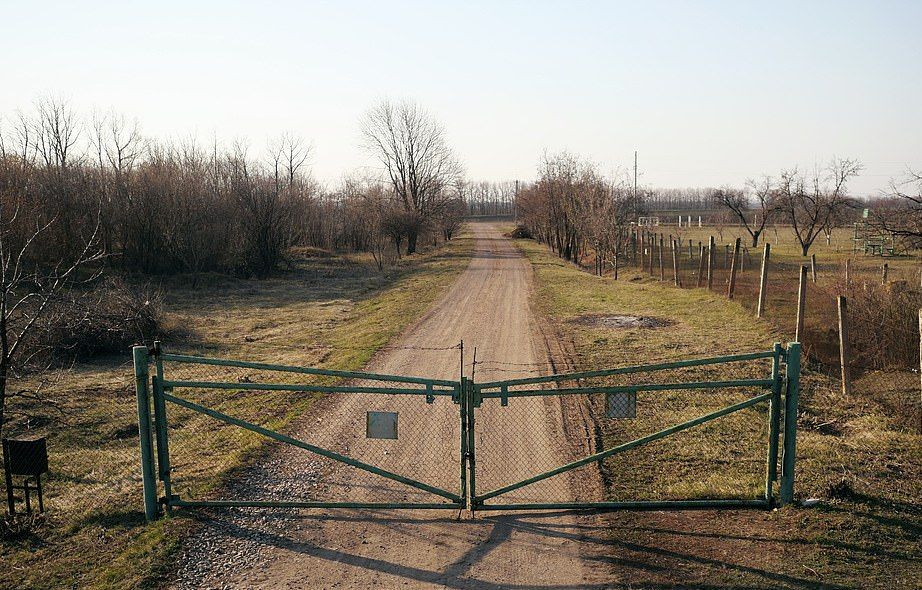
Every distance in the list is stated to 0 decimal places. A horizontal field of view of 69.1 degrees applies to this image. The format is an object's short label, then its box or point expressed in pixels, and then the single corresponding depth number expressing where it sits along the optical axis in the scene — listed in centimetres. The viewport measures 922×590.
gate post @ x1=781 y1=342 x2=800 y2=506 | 626
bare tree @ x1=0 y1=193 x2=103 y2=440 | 755
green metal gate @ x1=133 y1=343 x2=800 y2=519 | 642
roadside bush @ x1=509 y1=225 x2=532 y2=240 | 7100
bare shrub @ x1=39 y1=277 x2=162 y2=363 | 1490
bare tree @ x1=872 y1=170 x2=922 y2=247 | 1569
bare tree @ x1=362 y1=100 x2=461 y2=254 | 5634
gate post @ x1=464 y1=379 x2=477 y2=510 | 636
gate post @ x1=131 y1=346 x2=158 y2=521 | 622
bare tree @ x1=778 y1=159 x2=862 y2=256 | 4428
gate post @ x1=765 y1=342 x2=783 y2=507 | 635
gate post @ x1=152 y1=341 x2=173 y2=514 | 636
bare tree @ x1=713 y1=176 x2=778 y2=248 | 5006
